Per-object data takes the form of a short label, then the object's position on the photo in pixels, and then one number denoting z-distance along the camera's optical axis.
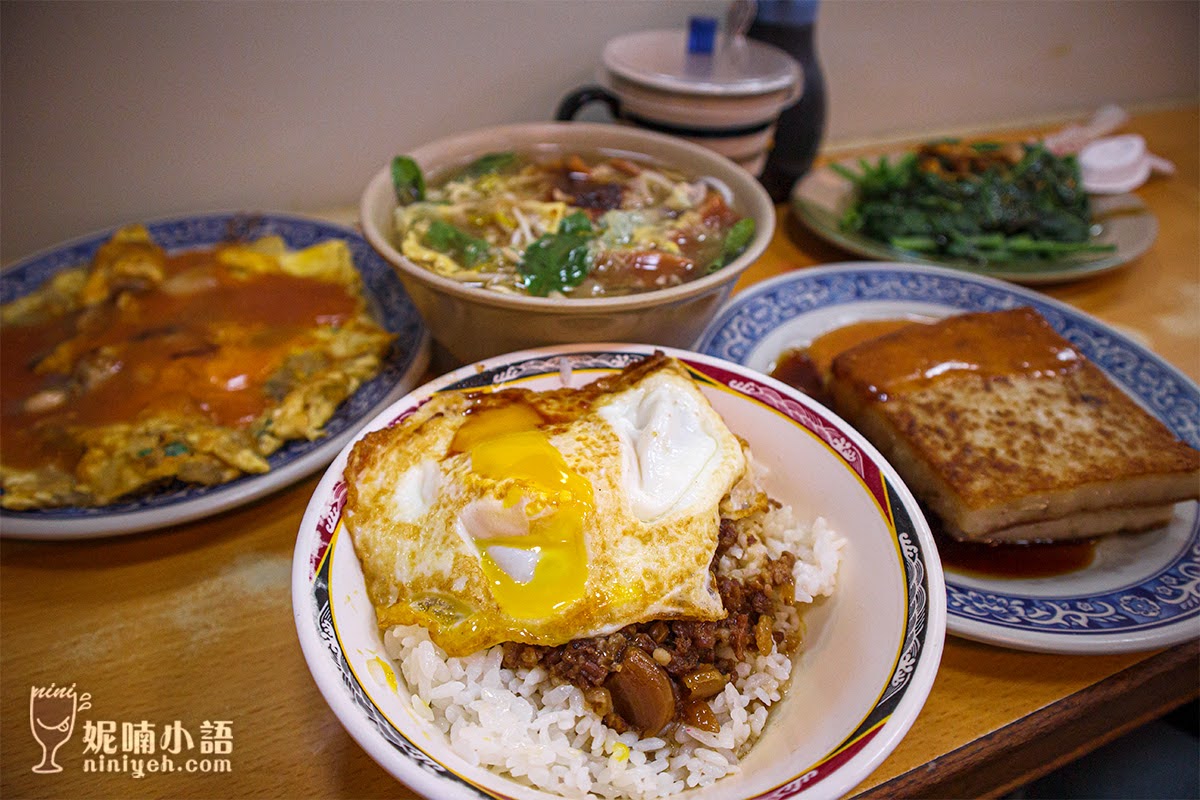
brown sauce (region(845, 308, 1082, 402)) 0.39
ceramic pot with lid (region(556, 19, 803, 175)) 0.45
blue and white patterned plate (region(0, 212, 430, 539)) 0.33
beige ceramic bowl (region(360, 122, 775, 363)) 0.34
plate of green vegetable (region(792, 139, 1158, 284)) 0.51
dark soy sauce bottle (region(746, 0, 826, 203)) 0.51
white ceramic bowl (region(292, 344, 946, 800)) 0.24
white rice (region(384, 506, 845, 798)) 0.27
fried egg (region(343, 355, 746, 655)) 0.28
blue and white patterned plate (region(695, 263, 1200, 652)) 0.31
